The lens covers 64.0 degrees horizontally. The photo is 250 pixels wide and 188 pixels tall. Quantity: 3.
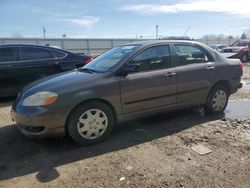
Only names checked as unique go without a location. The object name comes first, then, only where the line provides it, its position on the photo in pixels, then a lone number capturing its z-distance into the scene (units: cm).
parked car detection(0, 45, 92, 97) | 522
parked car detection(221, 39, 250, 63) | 1423
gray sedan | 298
